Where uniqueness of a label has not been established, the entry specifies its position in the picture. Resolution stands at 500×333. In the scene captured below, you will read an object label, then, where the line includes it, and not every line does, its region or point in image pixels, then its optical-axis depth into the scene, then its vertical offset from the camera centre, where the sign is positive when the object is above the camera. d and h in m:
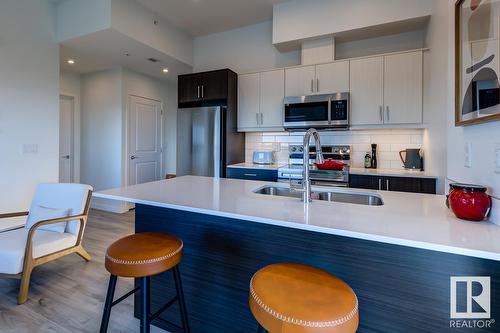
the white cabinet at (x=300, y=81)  3.35 +1.09
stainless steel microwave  3.15 +0.64
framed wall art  1.10 +0.50
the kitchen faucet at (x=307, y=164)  1.39 -0.02
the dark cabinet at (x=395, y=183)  2.55 -0.24
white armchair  2.11 -0.61
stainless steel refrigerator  3.69 +0.29
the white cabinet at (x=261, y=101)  3.59 +0.89
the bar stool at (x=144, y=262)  1.15 -0.48
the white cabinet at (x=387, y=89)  2.87 +0.86
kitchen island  0.94 -0.40
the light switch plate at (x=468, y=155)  1.31 +0.03
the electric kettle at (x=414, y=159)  2.98 +0.03
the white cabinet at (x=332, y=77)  3.17 +1.08
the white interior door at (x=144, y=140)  4.61 +0.39
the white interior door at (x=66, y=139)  4.68 +0.40
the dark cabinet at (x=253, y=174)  3.39 -0.19
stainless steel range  2.96 -0.11
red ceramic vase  1.04 -0.17
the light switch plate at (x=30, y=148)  3.21 +0.15
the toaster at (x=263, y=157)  3.79 +0.06
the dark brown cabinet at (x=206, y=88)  3.69 +1.12
